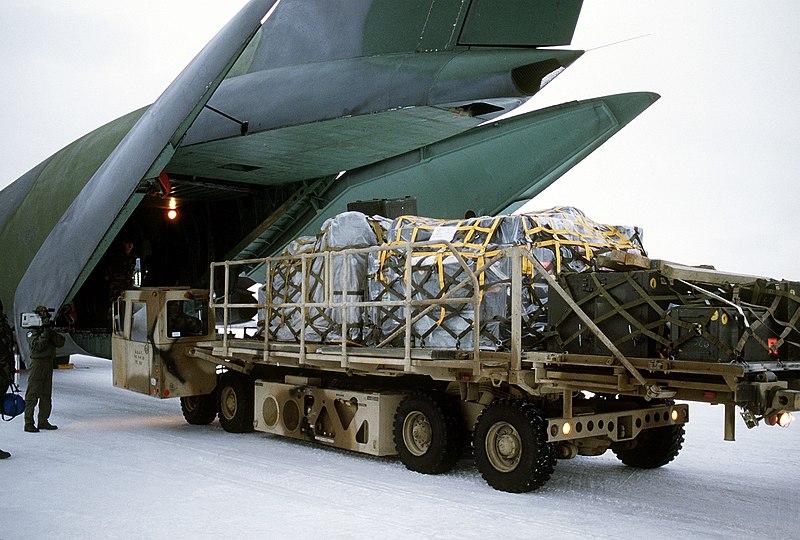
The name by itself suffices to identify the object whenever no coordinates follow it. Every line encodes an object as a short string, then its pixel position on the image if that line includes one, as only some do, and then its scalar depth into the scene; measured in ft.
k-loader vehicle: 23.58
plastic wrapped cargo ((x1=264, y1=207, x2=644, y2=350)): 28.19
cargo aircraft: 39.50
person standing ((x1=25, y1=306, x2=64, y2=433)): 38.04
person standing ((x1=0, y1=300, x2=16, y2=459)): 31.42
